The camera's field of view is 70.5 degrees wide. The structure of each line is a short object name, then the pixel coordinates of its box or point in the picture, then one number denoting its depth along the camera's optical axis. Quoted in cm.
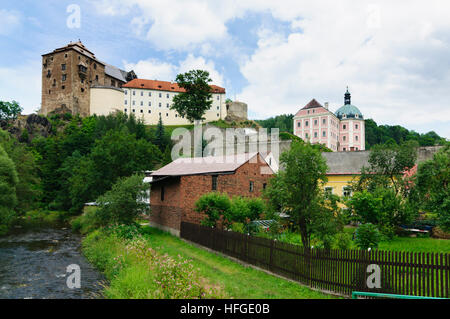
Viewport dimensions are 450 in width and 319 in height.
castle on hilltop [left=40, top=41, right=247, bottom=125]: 9050
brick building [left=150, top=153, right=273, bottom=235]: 2553
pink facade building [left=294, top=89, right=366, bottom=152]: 9162
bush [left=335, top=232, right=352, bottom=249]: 1407
